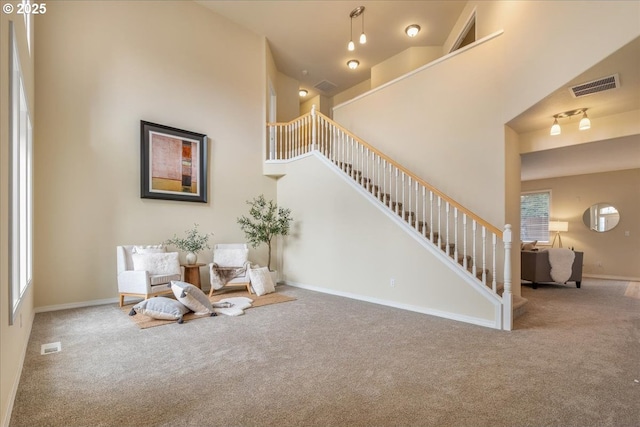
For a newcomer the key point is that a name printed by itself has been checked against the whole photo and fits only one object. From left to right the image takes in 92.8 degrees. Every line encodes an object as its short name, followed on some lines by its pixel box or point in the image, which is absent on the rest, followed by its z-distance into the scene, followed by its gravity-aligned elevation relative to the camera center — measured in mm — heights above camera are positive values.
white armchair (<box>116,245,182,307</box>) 4242 -809
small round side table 5043 -979
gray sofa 6355 -1109
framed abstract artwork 4996 +902
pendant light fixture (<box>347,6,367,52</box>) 5884 +3991
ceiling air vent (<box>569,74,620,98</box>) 3258 +1450
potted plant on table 5145 -478
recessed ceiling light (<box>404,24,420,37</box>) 6441 +3984
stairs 4289 +64
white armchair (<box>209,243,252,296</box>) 5188 -924
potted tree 6051 -149
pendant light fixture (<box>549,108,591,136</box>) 4145 +1373
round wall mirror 7805 -46
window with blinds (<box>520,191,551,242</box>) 8972 -23
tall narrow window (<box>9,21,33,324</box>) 1908 +231
